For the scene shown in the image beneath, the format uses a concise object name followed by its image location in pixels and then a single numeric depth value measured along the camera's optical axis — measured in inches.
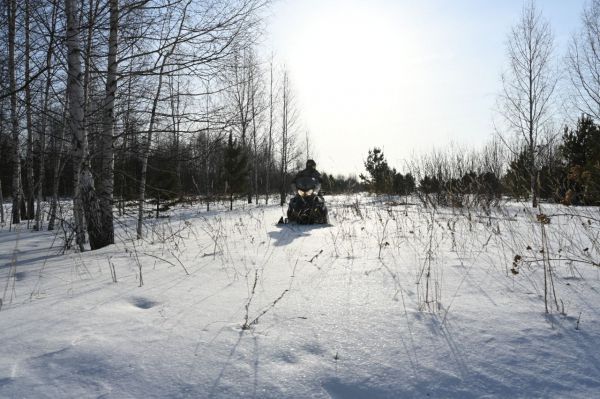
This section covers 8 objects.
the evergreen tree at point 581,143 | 570.3
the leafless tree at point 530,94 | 541.3
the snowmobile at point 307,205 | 286.7
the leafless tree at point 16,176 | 409.7
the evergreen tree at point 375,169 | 920.3
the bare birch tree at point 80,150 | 175.3
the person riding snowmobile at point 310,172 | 302.5
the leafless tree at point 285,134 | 822.9
